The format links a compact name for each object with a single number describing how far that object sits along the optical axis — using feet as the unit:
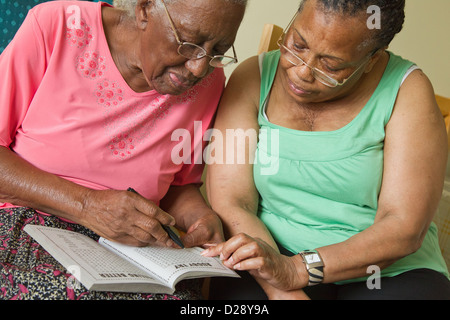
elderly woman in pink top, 3.71
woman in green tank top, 3.91
